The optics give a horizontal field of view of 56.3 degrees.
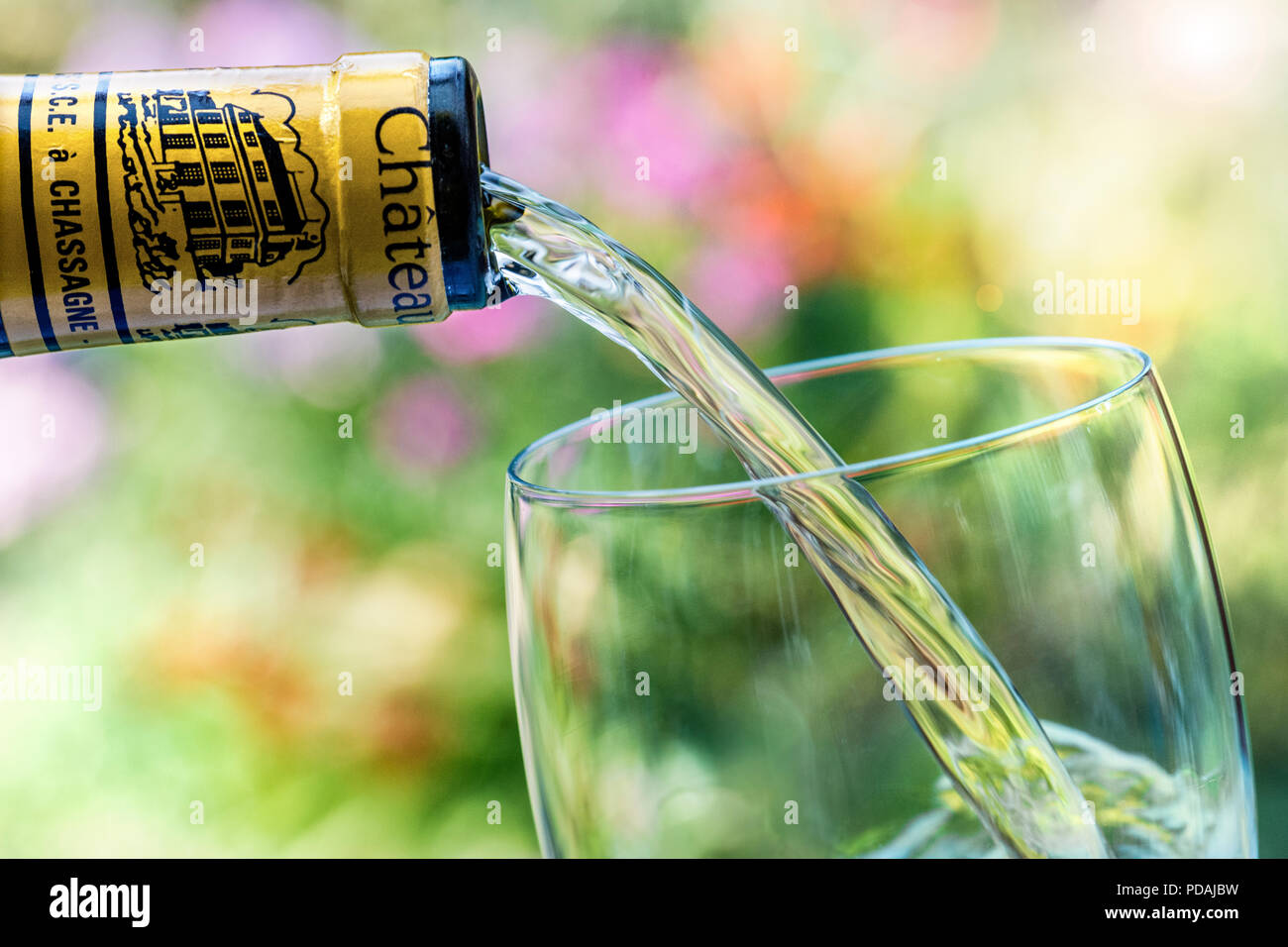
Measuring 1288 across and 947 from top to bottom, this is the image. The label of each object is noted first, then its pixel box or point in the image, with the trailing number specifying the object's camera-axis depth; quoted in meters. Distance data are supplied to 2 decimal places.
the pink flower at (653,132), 0.59
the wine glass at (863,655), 0.27
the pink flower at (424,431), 0.58
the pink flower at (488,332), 0.59
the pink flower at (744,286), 0.59
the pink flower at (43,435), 0.59
